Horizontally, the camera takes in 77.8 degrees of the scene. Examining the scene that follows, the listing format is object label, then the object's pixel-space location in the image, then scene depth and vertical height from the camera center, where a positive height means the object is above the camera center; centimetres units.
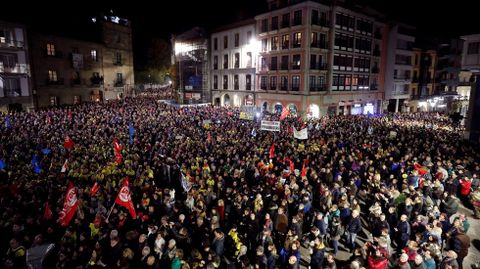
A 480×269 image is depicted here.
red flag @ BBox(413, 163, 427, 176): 1254 -327
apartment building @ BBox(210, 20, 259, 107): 4156 +404
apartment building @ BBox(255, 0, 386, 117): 3428 +419
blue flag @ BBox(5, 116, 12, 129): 2032 -230
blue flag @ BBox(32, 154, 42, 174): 1291 -329
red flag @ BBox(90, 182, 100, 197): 1038 -346
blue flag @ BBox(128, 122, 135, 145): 1893 -256
